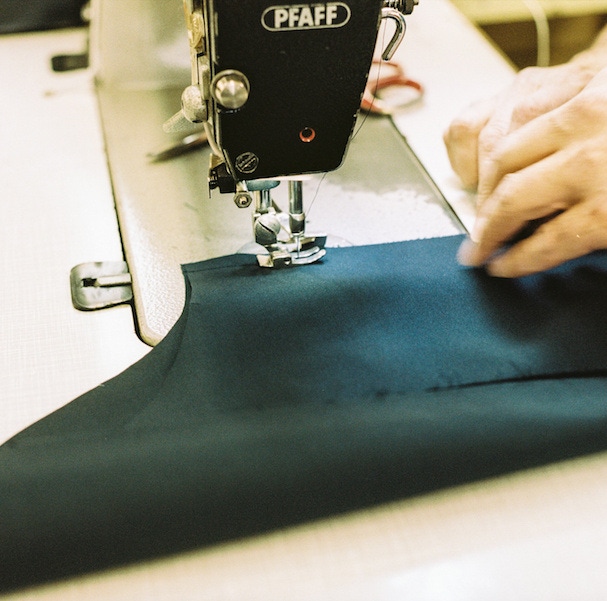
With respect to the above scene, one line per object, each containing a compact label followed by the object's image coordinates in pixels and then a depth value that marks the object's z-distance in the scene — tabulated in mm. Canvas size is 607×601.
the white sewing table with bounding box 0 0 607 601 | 488
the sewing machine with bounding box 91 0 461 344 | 590
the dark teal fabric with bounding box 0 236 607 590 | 490
